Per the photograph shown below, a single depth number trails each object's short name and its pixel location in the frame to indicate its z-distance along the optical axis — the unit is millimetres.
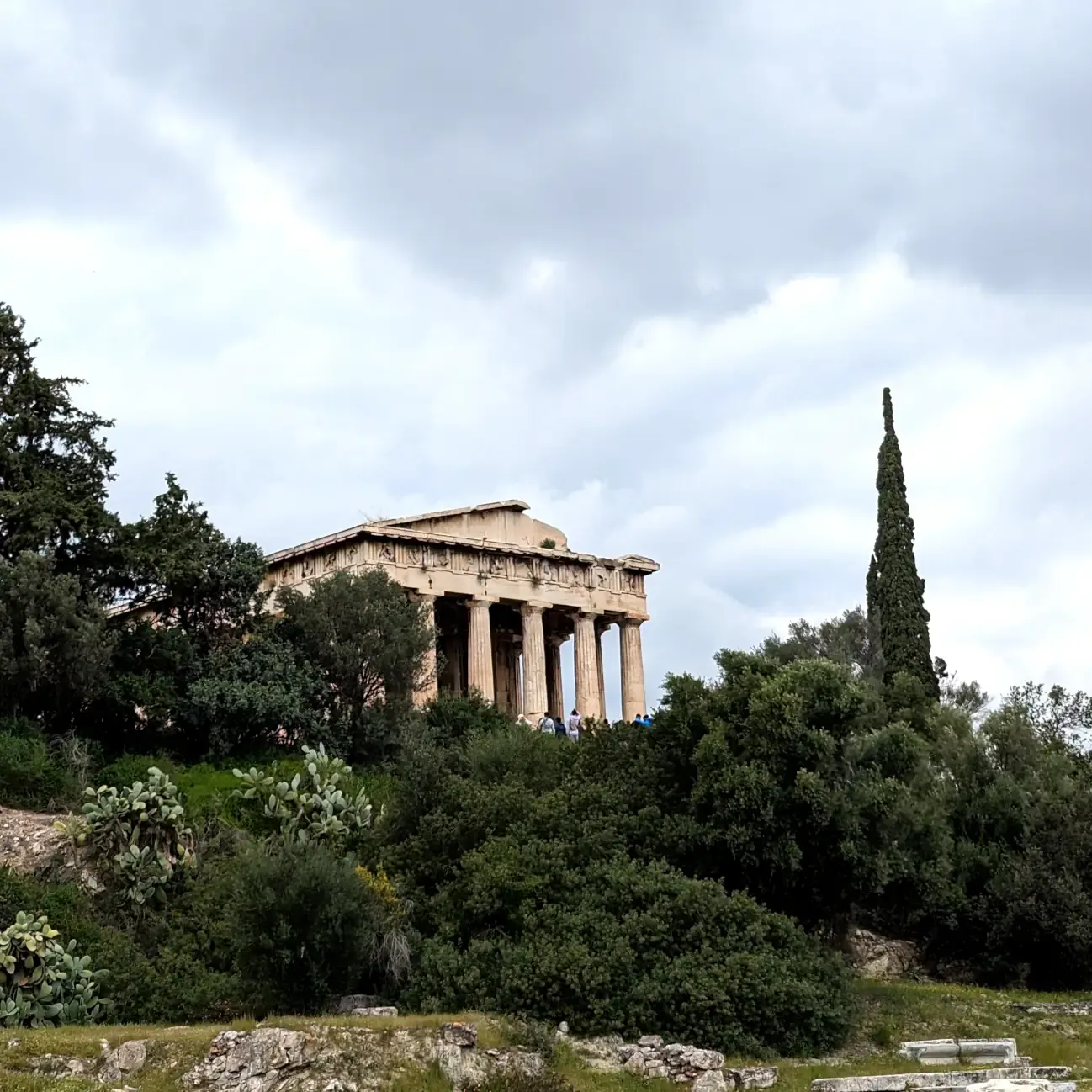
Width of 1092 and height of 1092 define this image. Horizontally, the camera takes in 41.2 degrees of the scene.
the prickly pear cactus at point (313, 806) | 24422
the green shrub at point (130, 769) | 27781
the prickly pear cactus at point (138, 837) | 22922
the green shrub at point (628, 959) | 19406
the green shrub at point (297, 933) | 19625
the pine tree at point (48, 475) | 30531
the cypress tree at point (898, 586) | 40875
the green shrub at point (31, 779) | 26219
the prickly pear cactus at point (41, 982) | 19297
